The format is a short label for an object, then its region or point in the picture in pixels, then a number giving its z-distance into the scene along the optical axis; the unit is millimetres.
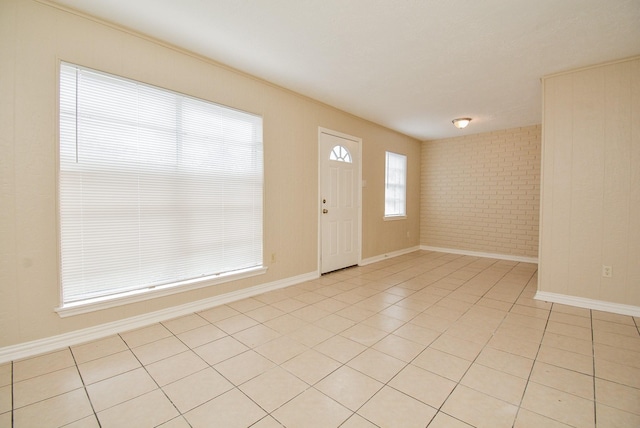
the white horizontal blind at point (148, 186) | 2246
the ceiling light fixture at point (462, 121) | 4809
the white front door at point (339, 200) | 4352
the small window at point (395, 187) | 5859
